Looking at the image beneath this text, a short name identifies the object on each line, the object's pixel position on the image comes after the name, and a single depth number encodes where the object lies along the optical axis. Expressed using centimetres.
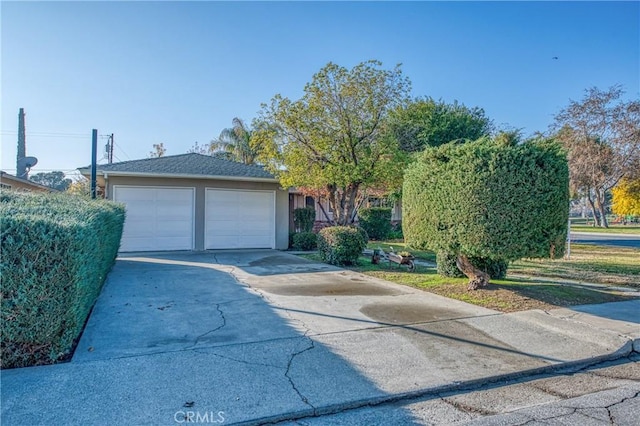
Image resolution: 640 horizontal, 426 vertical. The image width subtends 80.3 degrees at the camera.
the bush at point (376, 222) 2042
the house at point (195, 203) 1292
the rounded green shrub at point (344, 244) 1086
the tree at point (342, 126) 1148
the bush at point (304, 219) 1758
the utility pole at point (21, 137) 2631
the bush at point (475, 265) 805
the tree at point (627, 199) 2120
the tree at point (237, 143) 2691
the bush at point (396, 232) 2112
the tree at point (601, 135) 1717
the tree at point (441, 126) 2262
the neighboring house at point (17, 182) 1455
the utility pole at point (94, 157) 1259
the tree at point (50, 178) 4681
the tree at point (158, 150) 3356
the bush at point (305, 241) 1502
